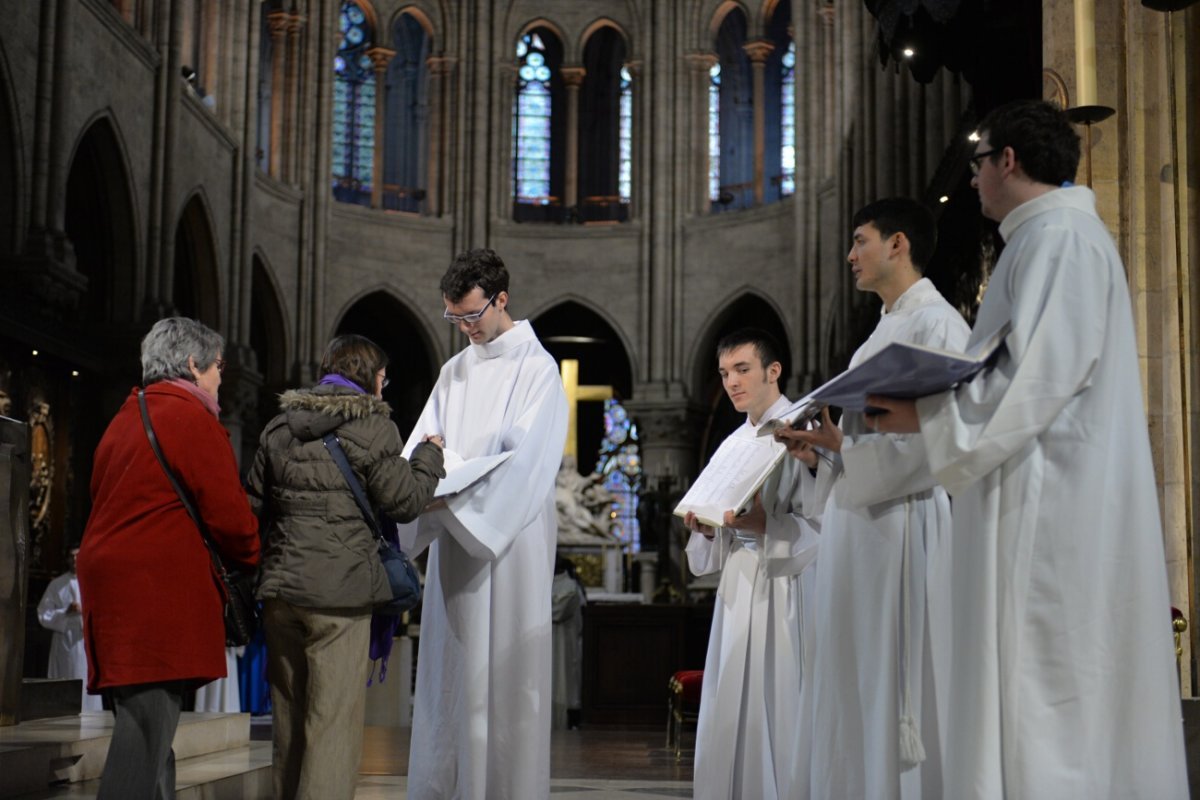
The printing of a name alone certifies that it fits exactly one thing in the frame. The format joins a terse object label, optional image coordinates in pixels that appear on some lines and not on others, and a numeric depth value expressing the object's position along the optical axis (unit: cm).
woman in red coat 422
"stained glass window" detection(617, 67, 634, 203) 2662
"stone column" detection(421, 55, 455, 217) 2575
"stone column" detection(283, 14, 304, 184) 2423
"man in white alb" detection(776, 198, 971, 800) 388
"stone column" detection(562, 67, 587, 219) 2656
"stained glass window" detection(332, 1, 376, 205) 2614
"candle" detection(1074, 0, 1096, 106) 480
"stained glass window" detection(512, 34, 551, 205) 2691
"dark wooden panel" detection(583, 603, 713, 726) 1498
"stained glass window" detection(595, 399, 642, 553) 2569
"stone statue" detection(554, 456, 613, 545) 2211
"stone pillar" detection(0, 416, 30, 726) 563
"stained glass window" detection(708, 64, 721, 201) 2616
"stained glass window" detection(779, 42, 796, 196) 2572
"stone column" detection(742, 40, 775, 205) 2541
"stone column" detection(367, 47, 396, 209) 2566
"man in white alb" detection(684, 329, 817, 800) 527
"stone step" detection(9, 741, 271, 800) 539
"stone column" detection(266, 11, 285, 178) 2422
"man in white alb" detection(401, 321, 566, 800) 478
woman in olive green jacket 442
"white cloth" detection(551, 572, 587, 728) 1448
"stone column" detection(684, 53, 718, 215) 2539
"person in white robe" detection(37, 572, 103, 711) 1347
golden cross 2312
